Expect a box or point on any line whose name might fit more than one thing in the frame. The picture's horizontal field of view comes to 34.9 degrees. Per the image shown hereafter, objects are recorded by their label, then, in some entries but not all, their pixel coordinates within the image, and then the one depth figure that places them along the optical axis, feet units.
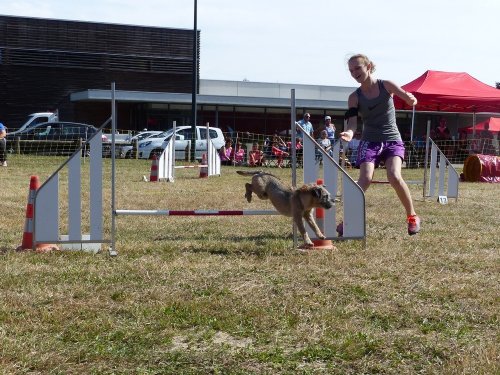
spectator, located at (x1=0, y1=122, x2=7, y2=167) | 64.39
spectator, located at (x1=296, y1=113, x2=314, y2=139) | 63.36
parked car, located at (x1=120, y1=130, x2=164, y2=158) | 82.28
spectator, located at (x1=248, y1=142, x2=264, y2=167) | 74.23
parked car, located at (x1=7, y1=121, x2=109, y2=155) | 78.12
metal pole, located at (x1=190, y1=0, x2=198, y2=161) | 93.82
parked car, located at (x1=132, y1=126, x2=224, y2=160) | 80.02
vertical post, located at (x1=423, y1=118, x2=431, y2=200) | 41.87
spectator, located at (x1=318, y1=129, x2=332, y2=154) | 65.36
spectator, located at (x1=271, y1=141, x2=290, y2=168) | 72.69
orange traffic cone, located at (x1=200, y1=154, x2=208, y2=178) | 58.62
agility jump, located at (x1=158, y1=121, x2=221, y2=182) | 52.91
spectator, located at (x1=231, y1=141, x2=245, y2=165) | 79.01
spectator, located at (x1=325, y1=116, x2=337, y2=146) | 70.02
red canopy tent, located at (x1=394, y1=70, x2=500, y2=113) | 68.33
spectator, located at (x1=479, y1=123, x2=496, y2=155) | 88.28
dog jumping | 20.97
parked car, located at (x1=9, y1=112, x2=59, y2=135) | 96.78
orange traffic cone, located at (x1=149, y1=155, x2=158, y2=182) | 51.77
